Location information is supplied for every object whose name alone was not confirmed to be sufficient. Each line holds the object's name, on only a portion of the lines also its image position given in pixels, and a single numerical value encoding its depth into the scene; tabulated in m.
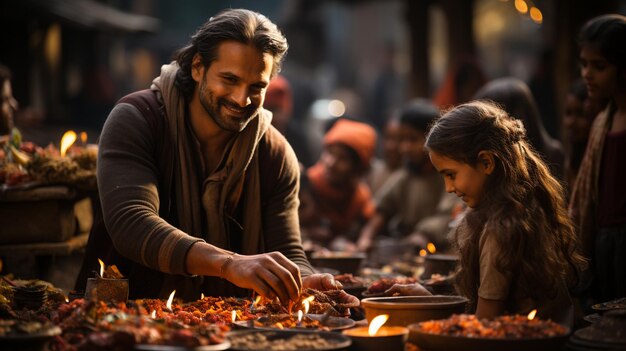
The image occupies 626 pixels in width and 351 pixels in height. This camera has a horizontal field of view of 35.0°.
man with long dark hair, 4.52
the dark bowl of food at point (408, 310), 3.74
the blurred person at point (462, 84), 11.37
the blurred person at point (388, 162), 11.59
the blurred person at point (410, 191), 9.63
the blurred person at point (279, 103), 10.35
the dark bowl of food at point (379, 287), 4.60
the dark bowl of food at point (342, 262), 6.31
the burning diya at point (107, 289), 4.03
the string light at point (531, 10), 10.83
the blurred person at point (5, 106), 7.17
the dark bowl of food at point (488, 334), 3.29
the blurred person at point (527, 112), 7.05
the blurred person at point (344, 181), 10.62
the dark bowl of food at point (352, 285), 4.95
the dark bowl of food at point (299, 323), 3.67
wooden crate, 5.86
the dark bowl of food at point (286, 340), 3.25
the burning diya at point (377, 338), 3.41
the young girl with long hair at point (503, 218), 3.91
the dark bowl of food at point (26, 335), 3.19
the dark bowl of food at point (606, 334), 3.47
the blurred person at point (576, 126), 7.21
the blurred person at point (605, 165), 5.84
